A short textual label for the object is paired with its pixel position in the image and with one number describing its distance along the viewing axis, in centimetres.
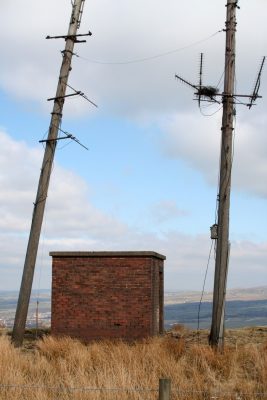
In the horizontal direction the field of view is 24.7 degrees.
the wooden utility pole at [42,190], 1678
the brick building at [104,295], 1805
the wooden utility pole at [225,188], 1563
